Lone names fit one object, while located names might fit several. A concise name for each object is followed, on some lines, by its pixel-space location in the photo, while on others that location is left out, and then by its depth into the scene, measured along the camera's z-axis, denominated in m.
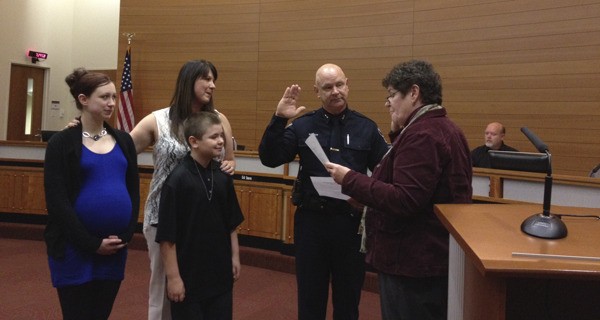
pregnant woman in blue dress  2.00
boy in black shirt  2.02
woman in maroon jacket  1.68
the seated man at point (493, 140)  5.30
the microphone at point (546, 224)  1.19
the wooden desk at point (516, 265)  0.94
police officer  2.41
